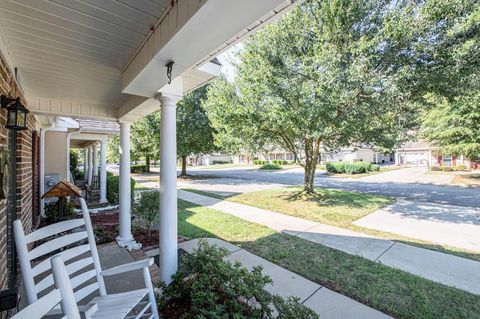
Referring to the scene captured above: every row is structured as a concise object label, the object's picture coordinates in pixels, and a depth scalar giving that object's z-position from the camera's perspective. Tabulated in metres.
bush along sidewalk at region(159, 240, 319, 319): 2.09
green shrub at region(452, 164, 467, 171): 22.70
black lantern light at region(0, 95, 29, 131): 2.53
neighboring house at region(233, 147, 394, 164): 34.24
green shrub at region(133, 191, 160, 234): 4.97
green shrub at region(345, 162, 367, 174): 22.61
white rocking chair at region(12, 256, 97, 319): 1.13
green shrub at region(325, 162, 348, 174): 23.20
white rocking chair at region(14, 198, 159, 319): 1.77
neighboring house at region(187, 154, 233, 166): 53.94
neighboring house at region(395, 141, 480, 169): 25.25
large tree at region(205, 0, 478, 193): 6.16
